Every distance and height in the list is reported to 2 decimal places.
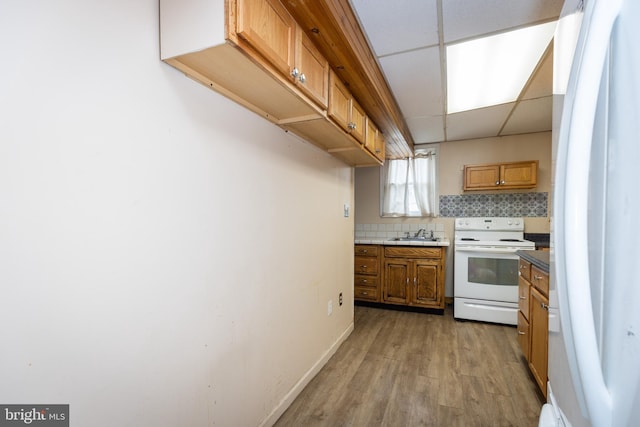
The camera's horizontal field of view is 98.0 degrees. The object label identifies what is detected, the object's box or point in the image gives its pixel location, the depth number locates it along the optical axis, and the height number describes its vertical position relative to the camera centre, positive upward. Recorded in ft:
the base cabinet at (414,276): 10.95 -2.56
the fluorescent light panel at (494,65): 5.42 +3.40
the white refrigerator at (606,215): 1.34 -0.01
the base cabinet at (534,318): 5.40 -2.33
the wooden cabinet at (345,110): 5.01 +2.11
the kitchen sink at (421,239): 12.50 -1.18
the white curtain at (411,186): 12.84 +1.29
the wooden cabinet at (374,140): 7.24 +2.05
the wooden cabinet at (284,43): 2.96 +2.12
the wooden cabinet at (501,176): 10.83 +1.52
